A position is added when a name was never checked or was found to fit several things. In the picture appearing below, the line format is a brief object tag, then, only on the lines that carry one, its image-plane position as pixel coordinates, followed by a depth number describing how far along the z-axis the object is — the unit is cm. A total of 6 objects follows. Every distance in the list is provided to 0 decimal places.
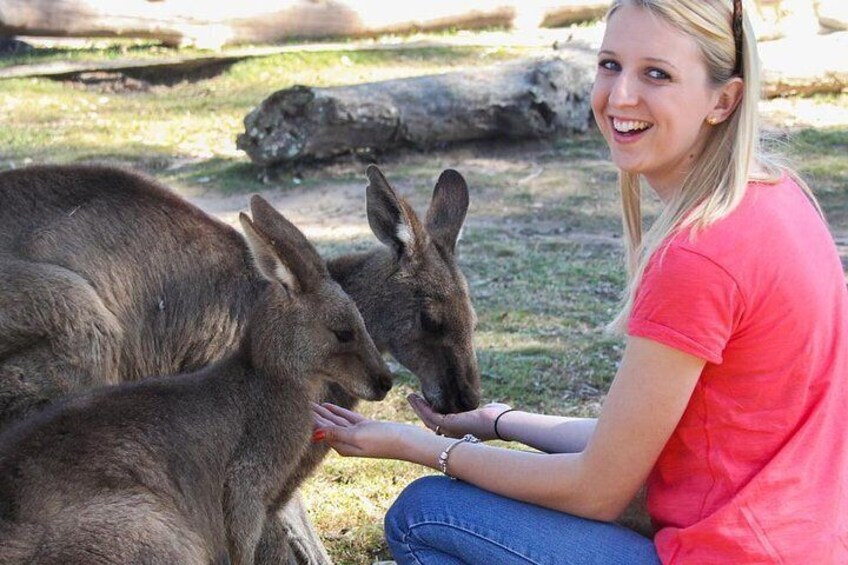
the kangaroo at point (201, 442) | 298
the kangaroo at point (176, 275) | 415
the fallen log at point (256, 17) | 1285
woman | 279
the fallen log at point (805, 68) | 1142
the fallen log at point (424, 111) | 946
